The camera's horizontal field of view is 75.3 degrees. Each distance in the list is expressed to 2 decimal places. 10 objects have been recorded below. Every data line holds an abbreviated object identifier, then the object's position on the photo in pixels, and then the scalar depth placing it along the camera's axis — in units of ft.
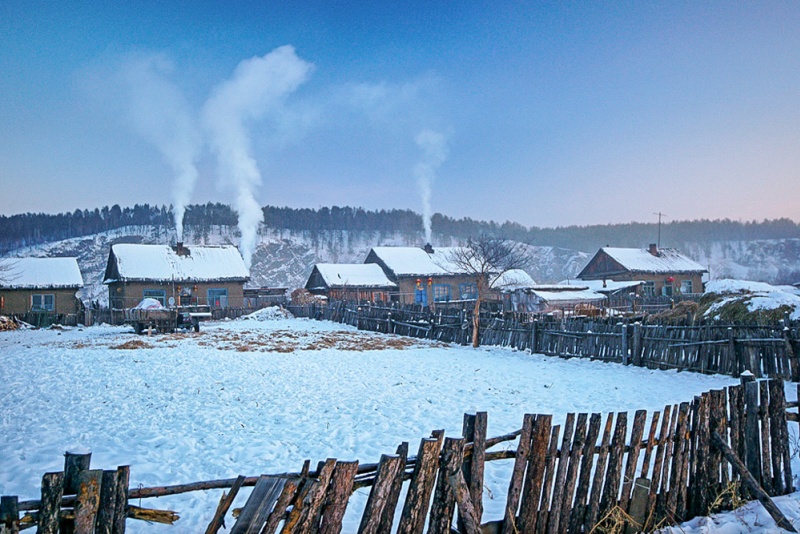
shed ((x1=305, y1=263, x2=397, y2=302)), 140.77
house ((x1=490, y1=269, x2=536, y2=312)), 121.08
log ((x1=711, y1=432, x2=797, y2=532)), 13.51
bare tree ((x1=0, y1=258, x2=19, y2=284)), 113.09
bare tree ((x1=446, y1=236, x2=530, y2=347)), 60.95
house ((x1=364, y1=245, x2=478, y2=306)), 148.46
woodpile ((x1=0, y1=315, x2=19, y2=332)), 91.17
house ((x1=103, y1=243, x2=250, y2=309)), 123.75
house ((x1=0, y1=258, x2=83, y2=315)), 114.62
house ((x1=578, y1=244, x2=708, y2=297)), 161.27
